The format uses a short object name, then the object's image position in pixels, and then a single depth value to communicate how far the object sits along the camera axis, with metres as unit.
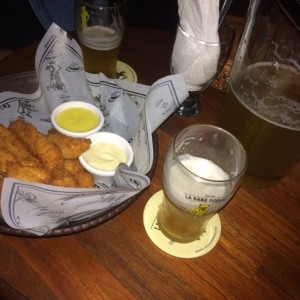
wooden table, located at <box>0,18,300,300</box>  0.73
